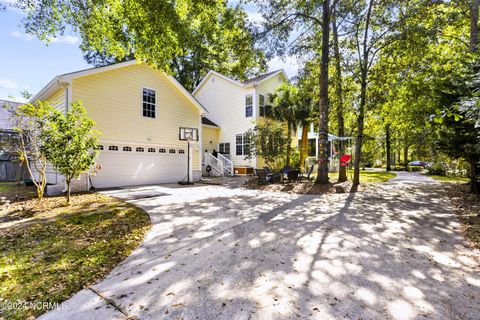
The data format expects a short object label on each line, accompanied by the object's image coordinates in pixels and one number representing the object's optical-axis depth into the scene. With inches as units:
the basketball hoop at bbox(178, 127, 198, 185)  508.8
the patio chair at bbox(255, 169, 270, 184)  460.4
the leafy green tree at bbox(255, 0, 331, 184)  419.5
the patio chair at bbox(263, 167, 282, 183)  474.7
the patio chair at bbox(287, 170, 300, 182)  483.8
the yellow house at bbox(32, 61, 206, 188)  404.2
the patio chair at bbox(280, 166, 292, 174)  486.1
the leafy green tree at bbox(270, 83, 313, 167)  646.5
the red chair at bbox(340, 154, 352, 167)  500.8
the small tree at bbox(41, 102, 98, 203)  260.2
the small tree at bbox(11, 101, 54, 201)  265.5
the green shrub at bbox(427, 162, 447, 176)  749.3
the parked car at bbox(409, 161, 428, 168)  1275.3
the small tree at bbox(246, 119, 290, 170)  506.6
